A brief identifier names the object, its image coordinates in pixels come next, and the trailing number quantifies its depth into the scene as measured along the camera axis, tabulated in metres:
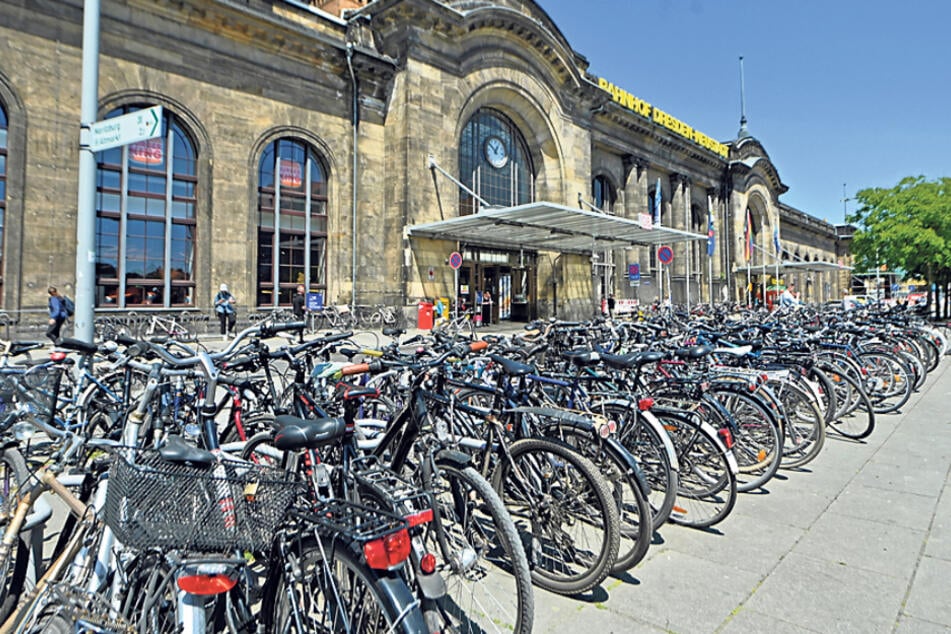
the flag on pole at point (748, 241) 37.84
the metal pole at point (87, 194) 6.30
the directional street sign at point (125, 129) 5.93
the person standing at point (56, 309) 12.16
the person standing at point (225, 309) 15.08
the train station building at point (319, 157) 13.11
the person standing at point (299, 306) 17.00
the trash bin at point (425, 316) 18.34
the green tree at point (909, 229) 23.84
